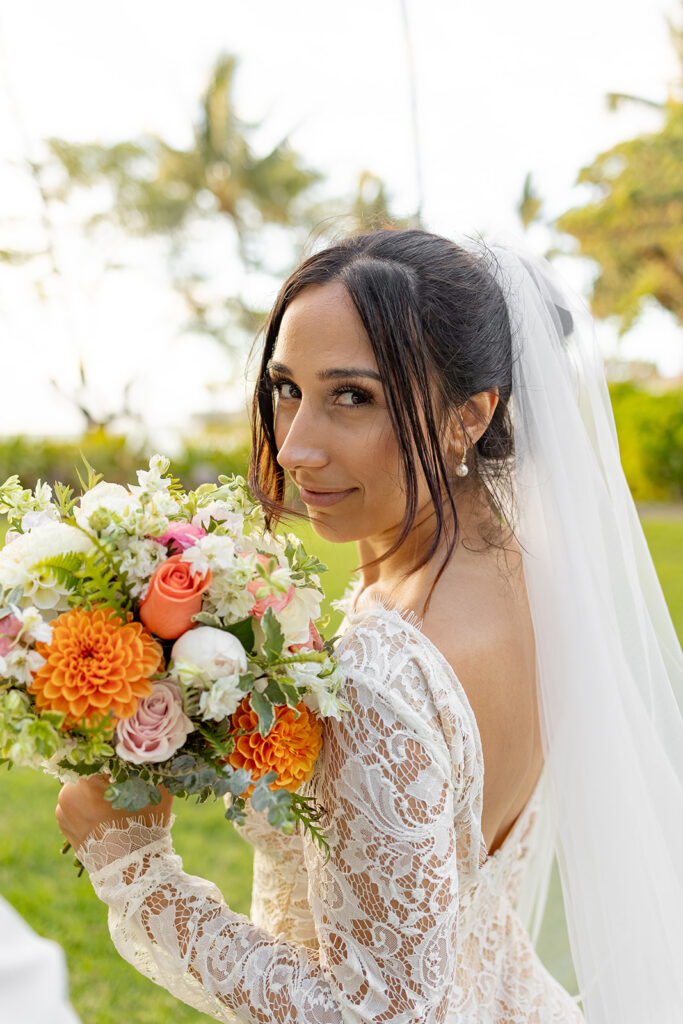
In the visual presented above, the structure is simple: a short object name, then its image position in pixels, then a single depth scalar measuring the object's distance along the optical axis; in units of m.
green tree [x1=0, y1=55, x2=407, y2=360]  32.38
